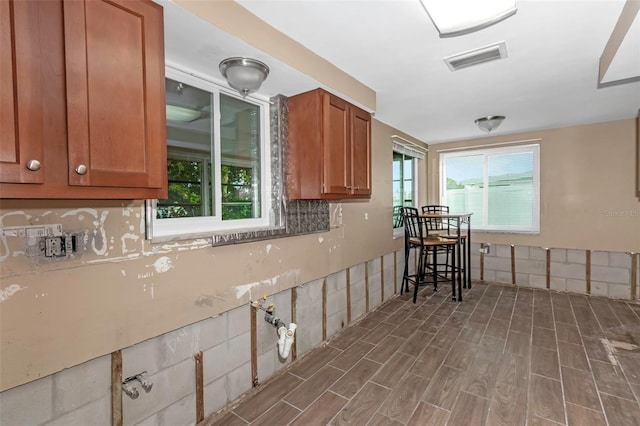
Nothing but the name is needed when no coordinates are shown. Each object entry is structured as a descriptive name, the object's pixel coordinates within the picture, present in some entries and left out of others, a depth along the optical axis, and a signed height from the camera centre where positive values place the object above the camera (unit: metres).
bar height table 3.56 -0.63
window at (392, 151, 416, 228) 4.20 +0.33
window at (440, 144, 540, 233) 4.17 +0.29
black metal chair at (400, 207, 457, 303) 3.57 -0.45
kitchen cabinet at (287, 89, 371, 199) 2.10 +0.45
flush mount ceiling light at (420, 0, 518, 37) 1.40 +0.95
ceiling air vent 1.89 +1.00
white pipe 1.87 -0.84
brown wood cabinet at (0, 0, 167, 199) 0.86 +0.36
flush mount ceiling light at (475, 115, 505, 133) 3.34 +0.95
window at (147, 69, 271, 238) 1.70 +0.30
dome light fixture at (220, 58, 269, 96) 1.65 +0.77
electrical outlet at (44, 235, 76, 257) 1.15 -0.14
